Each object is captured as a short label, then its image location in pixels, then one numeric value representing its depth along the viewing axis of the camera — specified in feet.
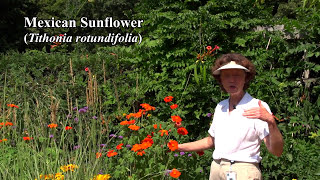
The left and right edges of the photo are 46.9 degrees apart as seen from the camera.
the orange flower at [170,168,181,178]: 7.34
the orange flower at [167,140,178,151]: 7.34
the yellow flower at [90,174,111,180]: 7.41
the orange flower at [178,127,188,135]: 7.91
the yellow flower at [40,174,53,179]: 7.79
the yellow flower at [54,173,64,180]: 7.71
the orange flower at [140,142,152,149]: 7.80
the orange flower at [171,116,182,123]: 7.93
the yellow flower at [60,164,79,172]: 7.85
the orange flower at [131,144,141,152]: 7.84
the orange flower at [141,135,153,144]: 7.94
